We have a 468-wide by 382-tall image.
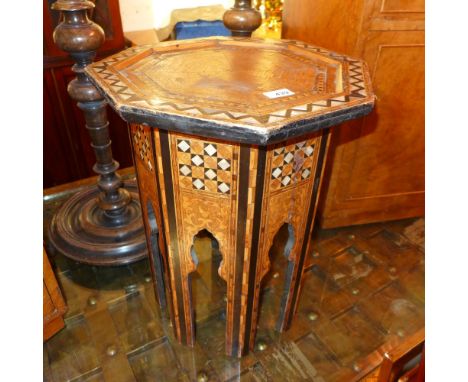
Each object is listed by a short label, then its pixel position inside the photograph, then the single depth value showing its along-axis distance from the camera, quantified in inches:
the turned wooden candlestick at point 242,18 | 65.0
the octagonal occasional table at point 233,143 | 33.8
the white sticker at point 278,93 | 38.0
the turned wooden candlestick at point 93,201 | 52.9
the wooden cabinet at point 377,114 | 59.1
